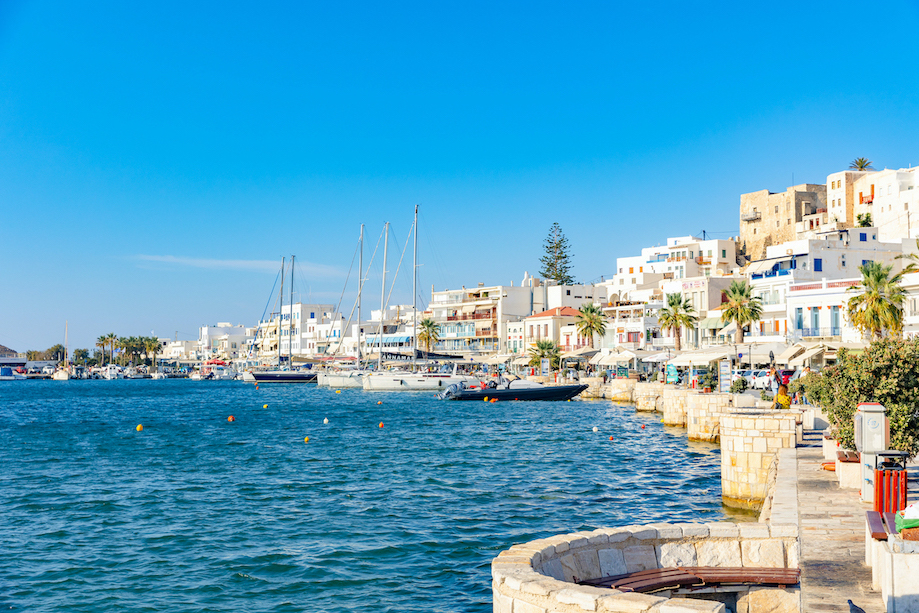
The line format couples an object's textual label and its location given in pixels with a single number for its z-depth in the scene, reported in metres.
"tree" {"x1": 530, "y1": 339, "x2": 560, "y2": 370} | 72.06
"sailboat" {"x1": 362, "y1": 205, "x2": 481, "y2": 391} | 68.62
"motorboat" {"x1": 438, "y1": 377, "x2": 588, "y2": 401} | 54.62
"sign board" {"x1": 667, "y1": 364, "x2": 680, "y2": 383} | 45.53
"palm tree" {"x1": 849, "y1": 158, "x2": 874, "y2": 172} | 90.51
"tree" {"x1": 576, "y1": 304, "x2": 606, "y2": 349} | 70.38
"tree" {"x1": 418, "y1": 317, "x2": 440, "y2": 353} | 101.06
